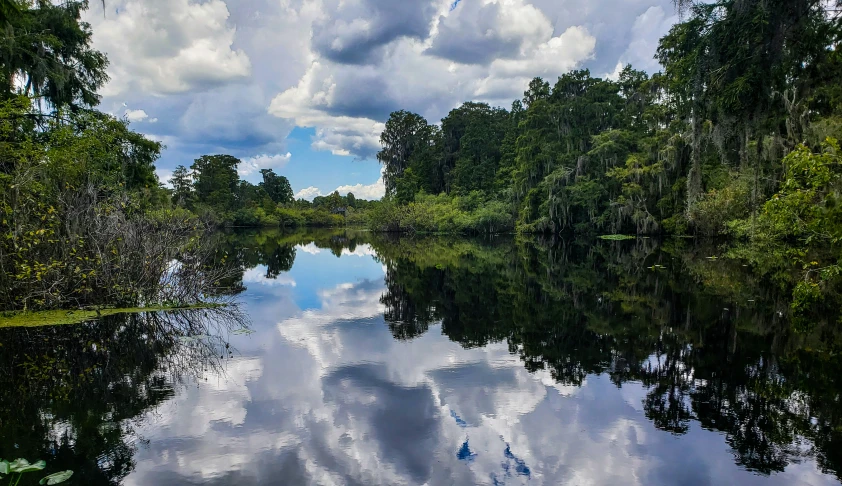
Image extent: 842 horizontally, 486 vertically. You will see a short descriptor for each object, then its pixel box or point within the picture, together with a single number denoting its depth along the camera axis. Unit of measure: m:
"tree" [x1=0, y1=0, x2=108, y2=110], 13.62
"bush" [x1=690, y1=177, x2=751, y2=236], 25.91
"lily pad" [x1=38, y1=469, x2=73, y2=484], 3.04
